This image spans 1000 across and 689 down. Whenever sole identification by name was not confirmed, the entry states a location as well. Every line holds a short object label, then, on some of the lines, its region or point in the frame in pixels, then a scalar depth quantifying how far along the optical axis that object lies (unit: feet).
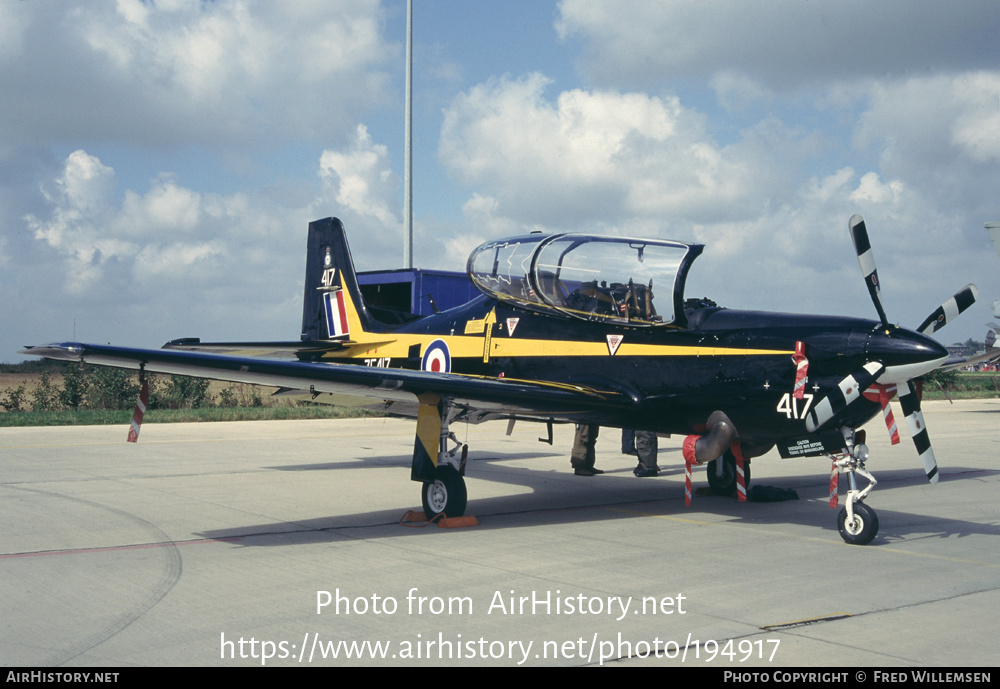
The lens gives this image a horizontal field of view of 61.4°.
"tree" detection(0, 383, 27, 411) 79.82
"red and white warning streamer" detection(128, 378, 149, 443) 23.09
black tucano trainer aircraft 23.53
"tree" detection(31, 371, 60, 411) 82.12
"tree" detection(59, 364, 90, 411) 82.28
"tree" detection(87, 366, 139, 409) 82.48
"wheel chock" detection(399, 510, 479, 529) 27.11
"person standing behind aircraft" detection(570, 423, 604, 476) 41.04
